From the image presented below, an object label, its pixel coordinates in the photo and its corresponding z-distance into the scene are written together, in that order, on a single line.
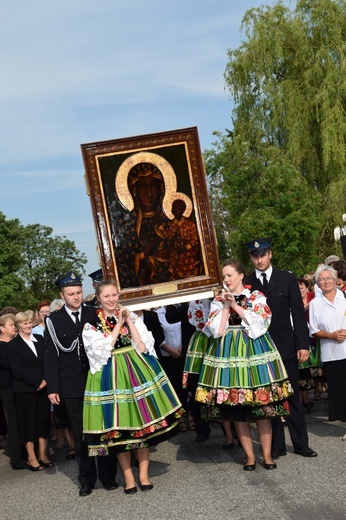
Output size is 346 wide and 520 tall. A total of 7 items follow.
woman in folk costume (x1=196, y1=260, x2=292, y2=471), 7.26
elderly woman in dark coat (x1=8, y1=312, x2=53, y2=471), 9.32
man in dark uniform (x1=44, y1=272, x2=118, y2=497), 7.48
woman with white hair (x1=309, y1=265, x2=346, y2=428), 8.89
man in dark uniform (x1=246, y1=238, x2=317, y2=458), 7.83
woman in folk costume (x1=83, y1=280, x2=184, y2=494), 7.02
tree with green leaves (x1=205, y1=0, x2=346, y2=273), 24.61
